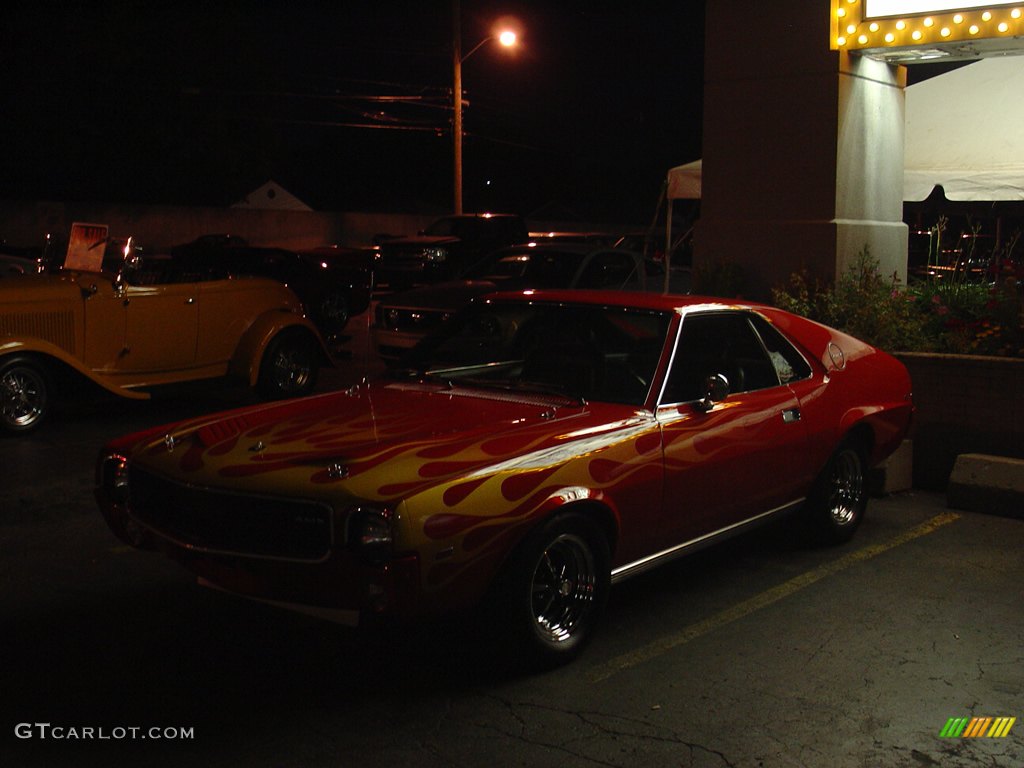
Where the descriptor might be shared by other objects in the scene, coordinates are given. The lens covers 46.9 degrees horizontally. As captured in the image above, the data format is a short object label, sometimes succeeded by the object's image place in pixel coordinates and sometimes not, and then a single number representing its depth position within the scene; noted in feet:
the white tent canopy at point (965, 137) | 40.91
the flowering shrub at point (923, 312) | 28.63
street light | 92.27
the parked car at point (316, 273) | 57.28
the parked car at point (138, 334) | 33.32
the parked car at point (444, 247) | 75.51
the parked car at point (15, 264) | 63.73
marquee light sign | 32.58
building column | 36.32
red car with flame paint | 14.23
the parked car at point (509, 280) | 41.91
